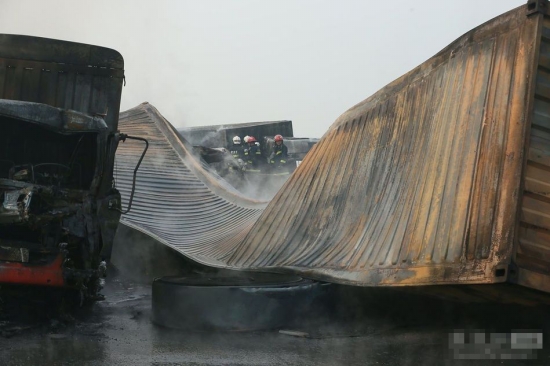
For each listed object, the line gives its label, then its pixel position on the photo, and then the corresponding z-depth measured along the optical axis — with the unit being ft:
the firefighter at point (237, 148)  73.48
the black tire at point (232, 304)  25.70
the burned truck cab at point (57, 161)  24.85
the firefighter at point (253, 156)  72.79
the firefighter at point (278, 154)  71.89
